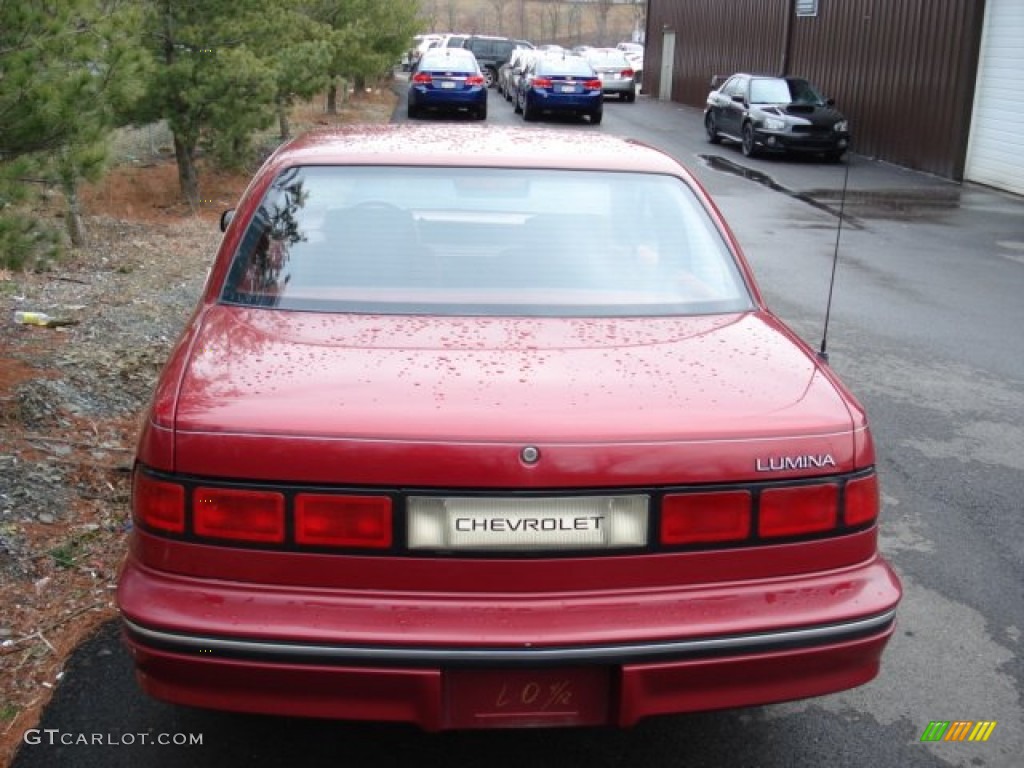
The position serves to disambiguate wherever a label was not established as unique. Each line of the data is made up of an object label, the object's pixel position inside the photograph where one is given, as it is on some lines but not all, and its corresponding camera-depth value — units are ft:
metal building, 63.10
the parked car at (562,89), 91.45
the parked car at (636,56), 161.97
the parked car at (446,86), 87.76
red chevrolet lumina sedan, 8.55
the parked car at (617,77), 125.39
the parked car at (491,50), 140.77
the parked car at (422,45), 147.33
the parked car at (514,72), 101.65
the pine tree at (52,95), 17.42
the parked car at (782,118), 71.67
